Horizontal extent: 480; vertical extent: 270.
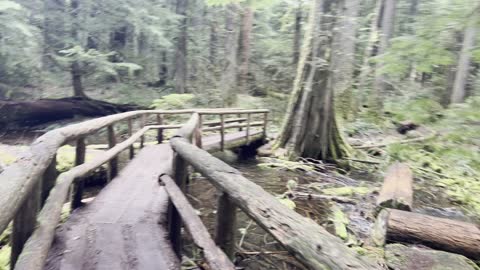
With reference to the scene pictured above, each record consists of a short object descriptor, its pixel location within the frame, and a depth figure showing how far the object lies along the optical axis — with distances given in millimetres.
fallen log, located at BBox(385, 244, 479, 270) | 3883
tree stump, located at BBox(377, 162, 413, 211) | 5625
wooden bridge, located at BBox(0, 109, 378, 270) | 2230
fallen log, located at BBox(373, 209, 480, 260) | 4578
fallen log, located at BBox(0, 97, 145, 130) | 15719
